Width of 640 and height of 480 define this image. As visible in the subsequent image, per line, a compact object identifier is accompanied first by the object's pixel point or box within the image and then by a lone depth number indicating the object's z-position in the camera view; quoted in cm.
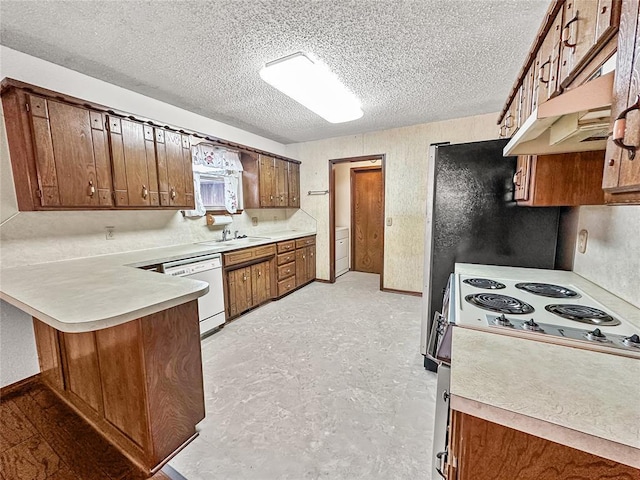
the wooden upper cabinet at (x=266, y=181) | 382
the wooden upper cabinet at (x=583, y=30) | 81
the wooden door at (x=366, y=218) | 531
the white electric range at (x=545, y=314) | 86
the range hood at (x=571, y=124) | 69
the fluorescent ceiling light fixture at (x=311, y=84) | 192
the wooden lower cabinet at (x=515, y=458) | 55
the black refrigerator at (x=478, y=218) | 181
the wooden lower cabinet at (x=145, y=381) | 125
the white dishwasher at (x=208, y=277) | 244
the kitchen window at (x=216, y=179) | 316
